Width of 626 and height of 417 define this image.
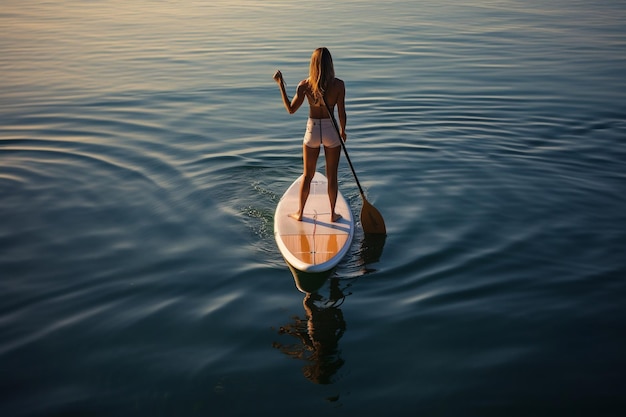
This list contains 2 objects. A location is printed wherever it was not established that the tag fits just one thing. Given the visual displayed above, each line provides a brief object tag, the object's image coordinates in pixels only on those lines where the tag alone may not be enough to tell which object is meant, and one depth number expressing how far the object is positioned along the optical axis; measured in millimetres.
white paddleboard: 7508
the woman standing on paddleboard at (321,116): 7445
